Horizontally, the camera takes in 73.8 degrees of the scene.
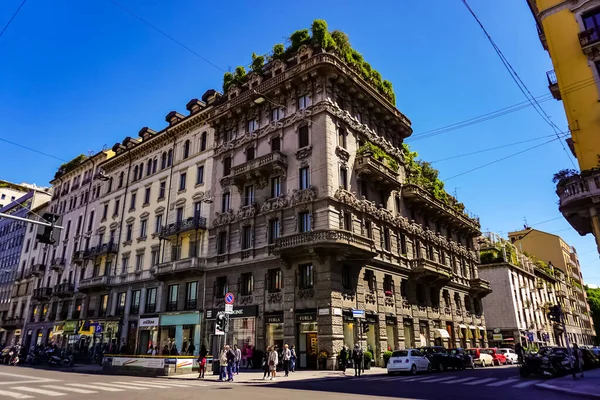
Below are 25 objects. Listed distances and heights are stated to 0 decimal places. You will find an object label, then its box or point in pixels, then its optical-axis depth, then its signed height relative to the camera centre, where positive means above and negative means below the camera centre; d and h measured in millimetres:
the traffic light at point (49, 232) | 14375 +3627
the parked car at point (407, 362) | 21594 -1351
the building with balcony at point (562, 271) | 70062 +11341
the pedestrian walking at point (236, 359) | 20547 -1126
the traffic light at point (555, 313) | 18456 +1000
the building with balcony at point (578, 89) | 17906 +11935
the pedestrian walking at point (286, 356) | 21428 -1026
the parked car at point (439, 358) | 24281 -1328
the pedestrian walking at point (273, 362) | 19219 -1197
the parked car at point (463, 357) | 26266 -1331
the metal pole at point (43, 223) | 13814 +3889
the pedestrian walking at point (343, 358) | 22391 -1169
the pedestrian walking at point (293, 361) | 22934 -1340
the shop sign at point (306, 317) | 25312 +1136
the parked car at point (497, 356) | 32819 -1646
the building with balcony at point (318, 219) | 26156 +8489
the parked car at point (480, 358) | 30469 -1611
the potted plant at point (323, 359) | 23844 -1297
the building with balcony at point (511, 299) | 50375 +4694
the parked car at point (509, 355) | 34884 -1646
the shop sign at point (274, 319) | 26875 +1134
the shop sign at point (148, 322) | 35156 +1225
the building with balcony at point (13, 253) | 57844 +12683
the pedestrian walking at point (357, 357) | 20891 -1049
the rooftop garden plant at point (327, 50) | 31141 +22696
